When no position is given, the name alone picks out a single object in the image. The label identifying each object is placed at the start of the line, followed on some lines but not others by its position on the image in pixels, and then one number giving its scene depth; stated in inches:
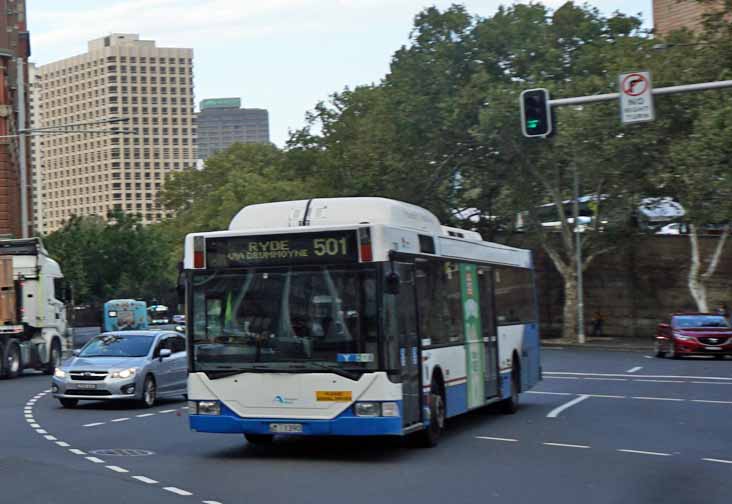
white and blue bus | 557.0
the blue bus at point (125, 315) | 2812.5
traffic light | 843.4
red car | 1571.1
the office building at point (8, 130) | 2432.3
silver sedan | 887.1
